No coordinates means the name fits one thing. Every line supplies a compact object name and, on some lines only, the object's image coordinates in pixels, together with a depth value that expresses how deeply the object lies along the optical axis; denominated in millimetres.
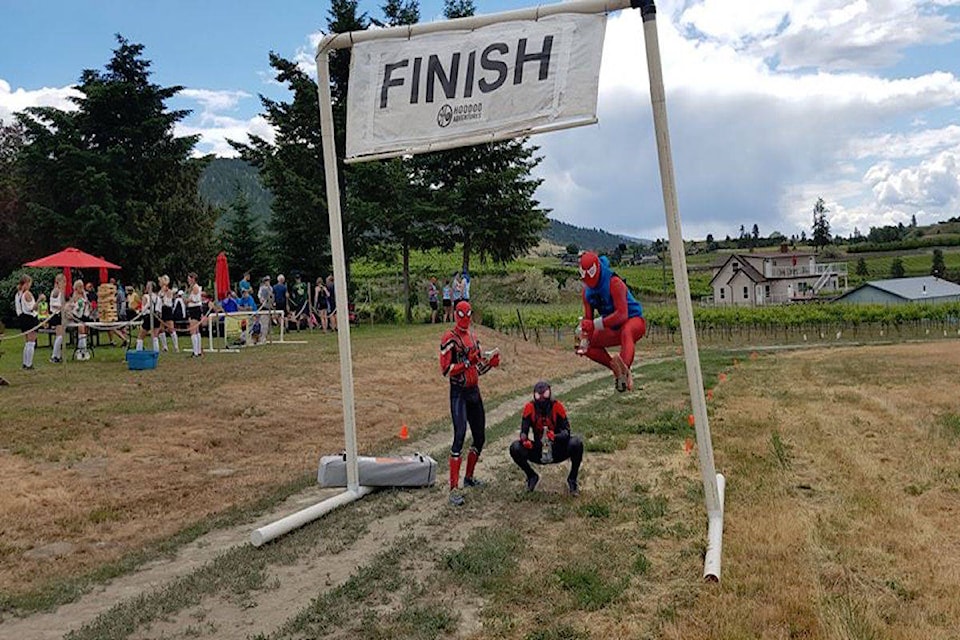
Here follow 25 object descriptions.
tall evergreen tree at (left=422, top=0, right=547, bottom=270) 33875
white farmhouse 85562
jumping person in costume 7609
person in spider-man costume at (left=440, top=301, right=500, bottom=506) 9125
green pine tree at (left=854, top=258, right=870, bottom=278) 106812
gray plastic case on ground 9602
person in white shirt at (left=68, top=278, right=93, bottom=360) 18641
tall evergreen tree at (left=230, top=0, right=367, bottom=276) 34000
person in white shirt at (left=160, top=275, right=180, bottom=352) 19484
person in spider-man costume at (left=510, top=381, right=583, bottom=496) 9000
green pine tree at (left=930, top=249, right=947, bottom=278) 91150
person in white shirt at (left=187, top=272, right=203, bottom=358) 19844
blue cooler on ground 16984
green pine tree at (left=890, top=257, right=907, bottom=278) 99156
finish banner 7188
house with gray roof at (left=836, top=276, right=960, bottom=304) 74456
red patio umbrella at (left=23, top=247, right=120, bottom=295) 21406
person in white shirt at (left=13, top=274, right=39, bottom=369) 16969
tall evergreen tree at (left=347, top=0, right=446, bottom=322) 33719
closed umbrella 22844
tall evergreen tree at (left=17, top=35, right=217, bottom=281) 37094
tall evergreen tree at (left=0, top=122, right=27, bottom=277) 38094
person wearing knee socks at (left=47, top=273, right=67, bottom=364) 17672
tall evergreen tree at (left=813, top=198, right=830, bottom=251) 148750
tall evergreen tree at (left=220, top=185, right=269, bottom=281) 41656
